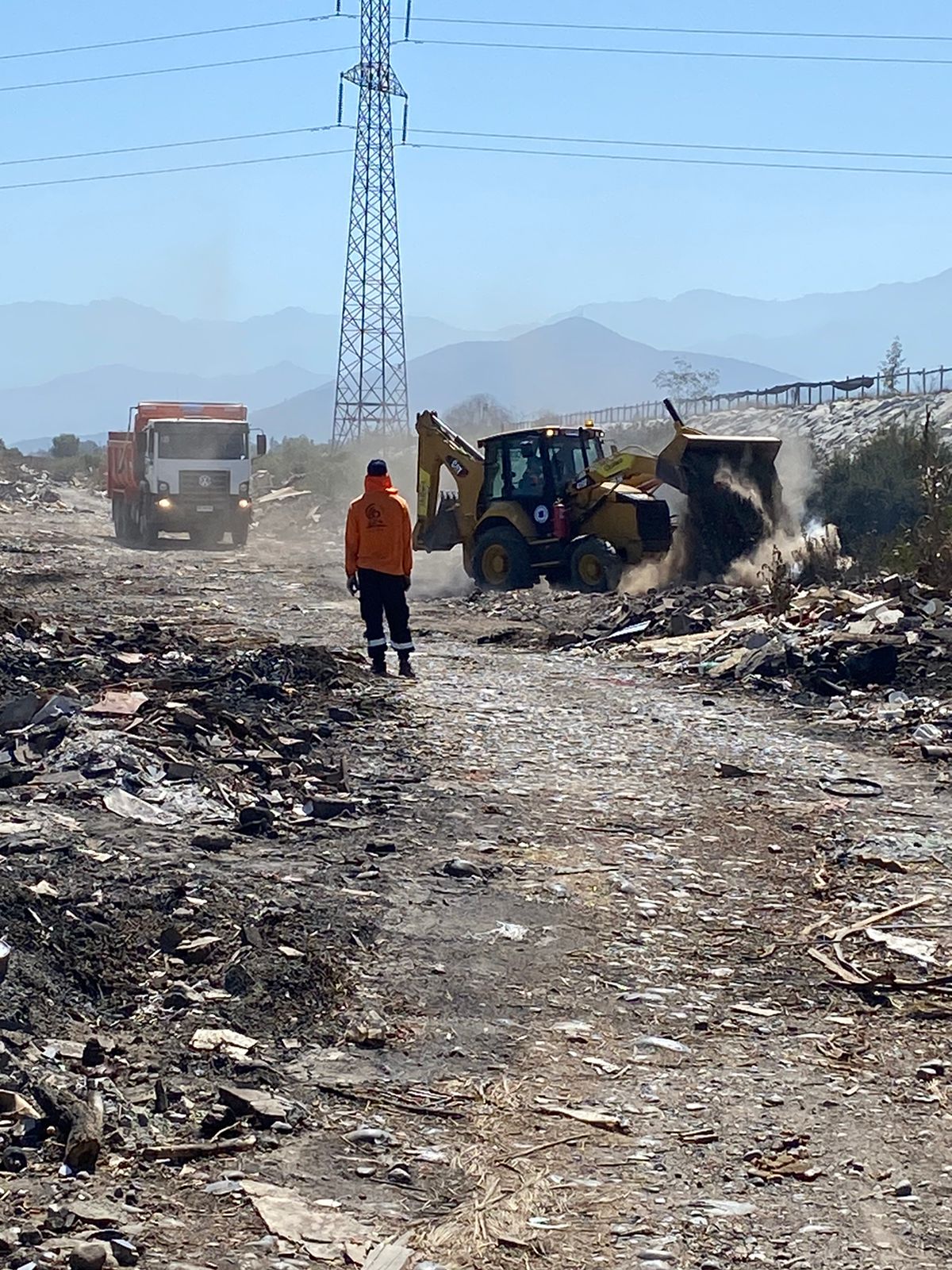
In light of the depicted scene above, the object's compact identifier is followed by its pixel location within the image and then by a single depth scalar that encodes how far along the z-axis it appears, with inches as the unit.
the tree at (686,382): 3036.4
